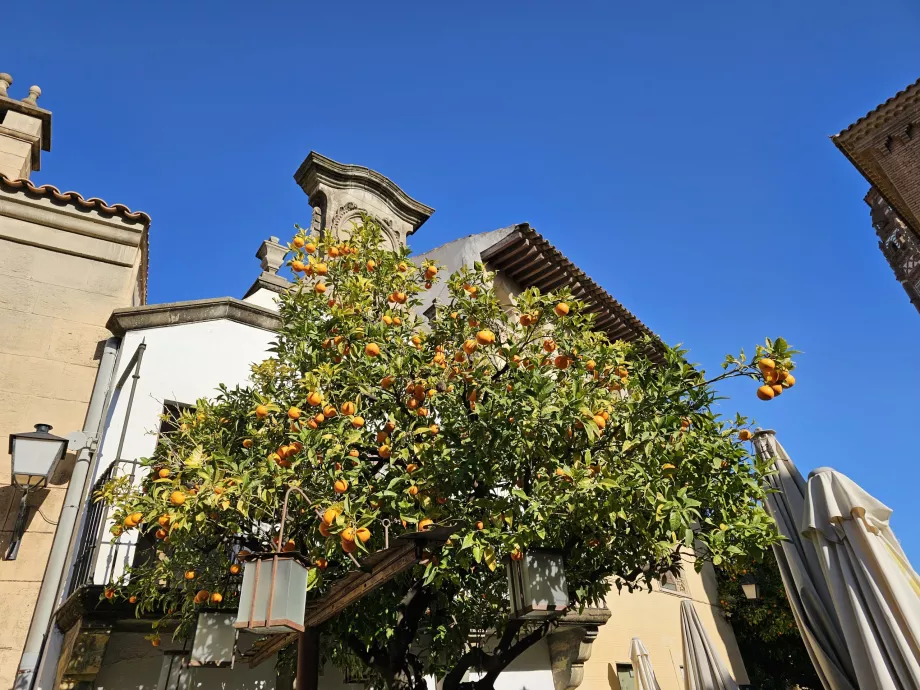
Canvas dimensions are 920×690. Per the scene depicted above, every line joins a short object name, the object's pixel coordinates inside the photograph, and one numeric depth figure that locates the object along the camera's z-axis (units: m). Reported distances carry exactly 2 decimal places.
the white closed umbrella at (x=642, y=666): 9.58
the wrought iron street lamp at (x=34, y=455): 6.10
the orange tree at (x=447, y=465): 4.54
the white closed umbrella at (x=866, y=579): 4.13
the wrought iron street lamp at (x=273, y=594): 3.57
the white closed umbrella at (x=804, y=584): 4.68
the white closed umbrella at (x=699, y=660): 8.49
